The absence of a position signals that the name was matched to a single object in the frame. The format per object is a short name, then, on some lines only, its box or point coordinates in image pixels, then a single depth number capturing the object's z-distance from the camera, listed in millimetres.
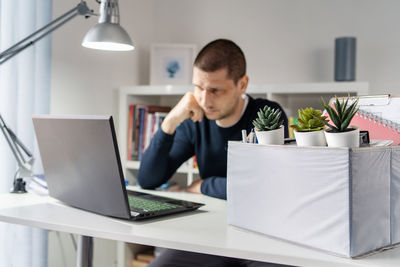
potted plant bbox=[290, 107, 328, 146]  820
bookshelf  2235
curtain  1754
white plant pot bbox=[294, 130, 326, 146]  817
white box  758
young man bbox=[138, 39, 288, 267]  1725
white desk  788
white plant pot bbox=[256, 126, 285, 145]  899
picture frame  2707
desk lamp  1402
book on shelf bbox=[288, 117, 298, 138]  2216
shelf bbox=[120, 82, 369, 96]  2133
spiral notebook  963
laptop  989
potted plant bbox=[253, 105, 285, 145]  900
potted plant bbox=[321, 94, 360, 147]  770
